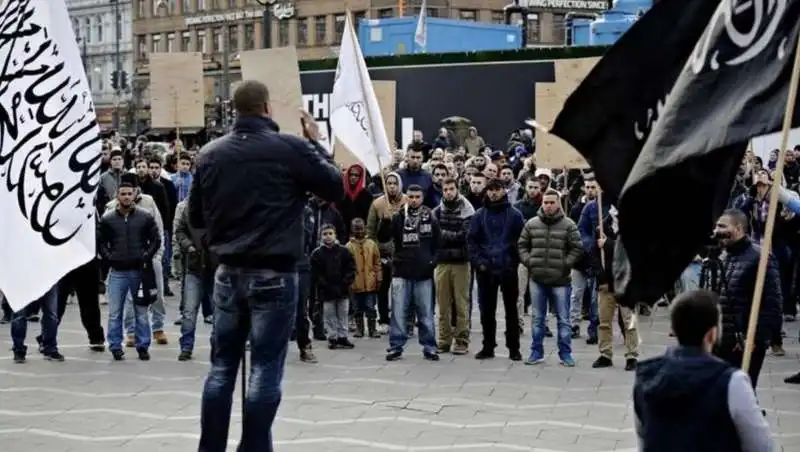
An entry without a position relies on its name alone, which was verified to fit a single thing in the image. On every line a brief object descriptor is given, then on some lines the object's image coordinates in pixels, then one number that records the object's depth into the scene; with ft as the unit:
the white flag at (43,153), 25.27
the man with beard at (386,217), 46.37
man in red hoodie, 49.80
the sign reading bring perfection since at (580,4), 154.63
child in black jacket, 44.29
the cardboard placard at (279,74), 49.29
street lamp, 80.65
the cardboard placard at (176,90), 58.54
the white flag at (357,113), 51.03
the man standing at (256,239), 20.95
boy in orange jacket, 46.11
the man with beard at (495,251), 42.55
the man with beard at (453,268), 43.62
